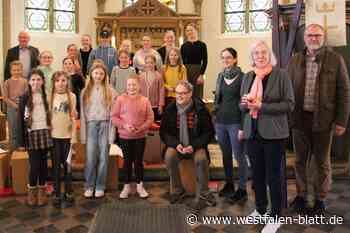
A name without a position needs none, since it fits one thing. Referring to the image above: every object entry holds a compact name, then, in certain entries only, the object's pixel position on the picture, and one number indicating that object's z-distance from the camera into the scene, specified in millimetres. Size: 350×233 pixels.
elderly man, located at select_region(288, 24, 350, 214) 3419
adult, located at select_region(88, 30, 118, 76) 5077
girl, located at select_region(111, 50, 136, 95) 4602
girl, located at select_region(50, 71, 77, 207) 3879
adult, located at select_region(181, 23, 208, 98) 5176
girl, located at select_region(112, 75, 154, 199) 3984
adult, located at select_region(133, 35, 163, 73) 4941
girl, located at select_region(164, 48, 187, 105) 4617
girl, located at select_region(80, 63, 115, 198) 4055
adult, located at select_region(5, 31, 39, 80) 5477
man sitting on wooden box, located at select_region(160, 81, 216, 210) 3915
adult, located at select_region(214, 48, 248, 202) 3857
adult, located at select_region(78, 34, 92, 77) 5527
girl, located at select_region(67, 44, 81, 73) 5073
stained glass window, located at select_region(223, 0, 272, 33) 9812
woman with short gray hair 3100
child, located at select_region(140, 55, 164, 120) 4691
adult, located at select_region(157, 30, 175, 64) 5098
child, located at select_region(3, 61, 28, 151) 4824
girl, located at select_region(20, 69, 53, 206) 3828
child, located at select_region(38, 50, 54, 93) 4832
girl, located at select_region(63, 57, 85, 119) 4641
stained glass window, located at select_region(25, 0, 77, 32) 9352
